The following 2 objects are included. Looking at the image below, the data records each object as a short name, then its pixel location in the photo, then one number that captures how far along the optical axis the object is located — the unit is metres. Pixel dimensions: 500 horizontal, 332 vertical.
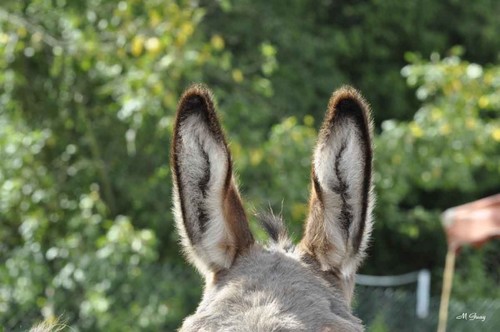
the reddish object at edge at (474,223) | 16.53
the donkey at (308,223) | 6.18
